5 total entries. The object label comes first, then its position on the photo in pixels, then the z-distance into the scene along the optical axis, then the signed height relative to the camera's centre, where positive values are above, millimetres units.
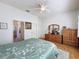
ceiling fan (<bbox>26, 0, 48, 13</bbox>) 2551 +1337
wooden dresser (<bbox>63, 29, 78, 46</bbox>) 3483 -622
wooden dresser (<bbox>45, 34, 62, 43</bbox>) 3927 -771
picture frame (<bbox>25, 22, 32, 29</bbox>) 3678 +267
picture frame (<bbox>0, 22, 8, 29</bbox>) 2584 +184
